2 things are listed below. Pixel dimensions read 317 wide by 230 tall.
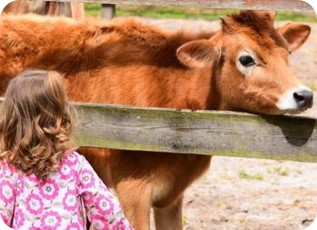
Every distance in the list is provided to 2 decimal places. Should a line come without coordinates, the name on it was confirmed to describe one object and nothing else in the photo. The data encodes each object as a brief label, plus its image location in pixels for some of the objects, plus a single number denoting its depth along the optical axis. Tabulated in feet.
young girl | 16.50
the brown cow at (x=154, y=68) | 23.26
